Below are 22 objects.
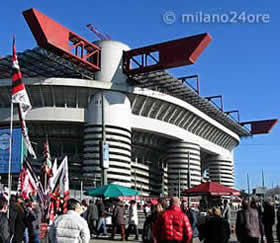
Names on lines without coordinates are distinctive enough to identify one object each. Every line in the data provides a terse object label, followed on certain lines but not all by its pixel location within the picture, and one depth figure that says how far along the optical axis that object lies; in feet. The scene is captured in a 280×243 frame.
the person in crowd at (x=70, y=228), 19.56
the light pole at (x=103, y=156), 86.89
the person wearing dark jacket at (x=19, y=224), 34.27
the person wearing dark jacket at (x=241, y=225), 31.27
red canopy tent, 66.85
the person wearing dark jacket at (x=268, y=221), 42.52
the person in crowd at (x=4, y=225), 27.84
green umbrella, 66.39
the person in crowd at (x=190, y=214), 43.79
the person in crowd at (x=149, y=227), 30.04
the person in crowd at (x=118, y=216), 56.65
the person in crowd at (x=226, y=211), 60.85
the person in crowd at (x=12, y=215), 33.07
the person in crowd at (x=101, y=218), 62.18
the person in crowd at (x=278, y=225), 39.91
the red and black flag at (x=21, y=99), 43.16
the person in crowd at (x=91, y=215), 60.59
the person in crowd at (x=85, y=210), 59.95
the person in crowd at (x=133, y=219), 57.67
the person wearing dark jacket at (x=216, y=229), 26.84
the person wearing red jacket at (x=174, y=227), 21.56
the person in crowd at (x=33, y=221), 36.88
